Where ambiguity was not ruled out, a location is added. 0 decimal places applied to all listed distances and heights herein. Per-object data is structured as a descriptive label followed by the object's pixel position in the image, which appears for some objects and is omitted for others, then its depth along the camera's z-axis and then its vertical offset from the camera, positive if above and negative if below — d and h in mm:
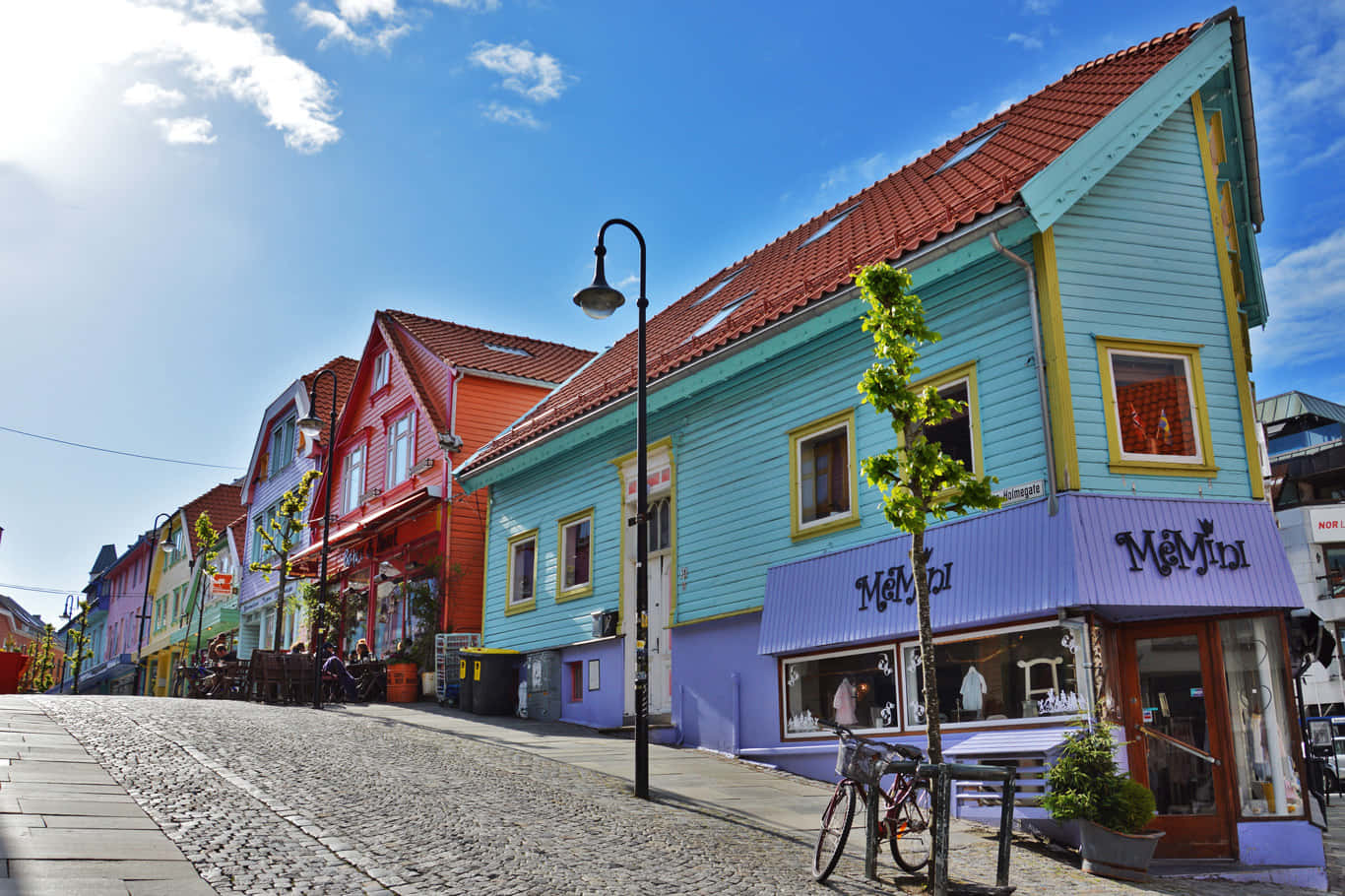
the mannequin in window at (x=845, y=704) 13344 -78
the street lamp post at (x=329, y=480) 19594 +4192
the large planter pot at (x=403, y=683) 23031 +347
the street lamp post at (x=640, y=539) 11141 +1678
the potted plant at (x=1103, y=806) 9227 -903
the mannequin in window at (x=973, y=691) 11648 +54
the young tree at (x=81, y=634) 38019 +2503
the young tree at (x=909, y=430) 8914 +2172
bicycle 8352 -824
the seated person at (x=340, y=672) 21891 +564
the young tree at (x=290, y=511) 24469 +4275
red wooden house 25297 +6009
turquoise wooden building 10914 +2391
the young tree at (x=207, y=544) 35325 +5191
